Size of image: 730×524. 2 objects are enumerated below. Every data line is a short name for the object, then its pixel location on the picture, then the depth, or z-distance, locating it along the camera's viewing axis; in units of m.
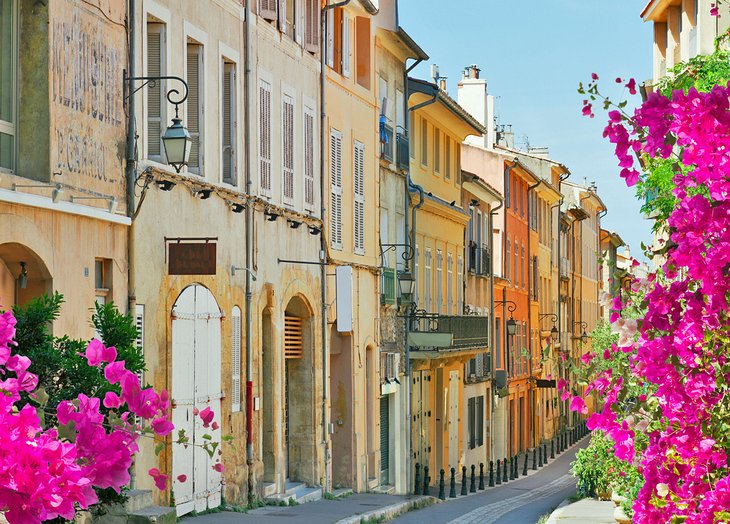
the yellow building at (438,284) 35.69
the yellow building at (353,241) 27.11
